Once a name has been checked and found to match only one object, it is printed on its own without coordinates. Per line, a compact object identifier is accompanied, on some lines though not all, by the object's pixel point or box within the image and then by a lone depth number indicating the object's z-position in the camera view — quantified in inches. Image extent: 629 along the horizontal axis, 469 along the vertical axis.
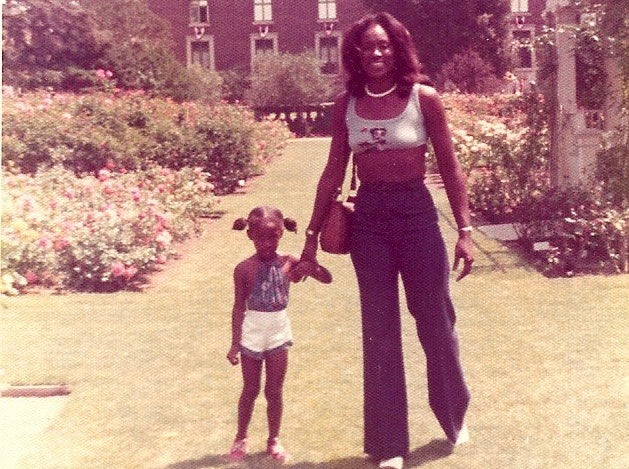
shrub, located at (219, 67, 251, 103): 1991.9
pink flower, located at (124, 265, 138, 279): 324.8
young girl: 158.4
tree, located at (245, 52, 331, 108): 1812.3
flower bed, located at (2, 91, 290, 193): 534.0
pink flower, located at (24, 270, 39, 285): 331.0
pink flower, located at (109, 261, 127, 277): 323.0
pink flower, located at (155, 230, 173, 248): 344.7
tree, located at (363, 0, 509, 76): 1854.1
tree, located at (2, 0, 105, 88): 883.4
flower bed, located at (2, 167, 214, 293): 331.6
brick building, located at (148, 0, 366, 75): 2143.2
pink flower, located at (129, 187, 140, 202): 376.5
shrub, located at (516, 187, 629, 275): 339.3
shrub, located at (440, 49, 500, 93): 1513.3
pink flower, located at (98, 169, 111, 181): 408.4
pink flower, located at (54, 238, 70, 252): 331.9
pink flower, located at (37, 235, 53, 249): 328.2
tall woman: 153.9
